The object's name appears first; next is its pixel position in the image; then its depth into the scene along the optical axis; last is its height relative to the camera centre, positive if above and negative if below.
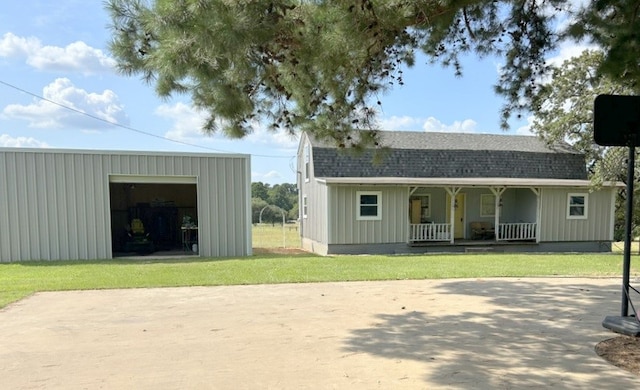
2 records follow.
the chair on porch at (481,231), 17.20 -2.38
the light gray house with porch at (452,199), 15.27 -0.99
